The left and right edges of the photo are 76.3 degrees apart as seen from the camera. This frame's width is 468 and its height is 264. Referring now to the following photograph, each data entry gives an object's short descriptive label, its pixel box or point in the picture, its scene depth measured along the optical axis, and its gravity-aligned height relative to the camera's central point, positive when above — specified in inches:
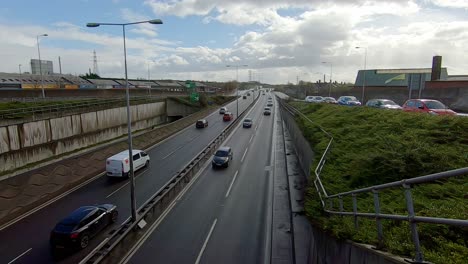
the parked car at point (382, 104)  1199.4 -68.1
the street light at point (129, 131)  592.4 -102.2
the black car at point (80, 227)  540.4 -268.8
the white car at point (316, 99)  2285.2 -97.1
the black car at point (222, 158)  1091.8 -265.9
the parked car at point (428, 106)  869.8 -57.0
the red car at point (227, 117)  2348.3 -241.7
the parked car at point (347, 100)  1722.3 -81.8
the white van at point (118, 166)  956.0 -256.5
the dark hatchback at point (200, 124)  2030.0 -257.1
